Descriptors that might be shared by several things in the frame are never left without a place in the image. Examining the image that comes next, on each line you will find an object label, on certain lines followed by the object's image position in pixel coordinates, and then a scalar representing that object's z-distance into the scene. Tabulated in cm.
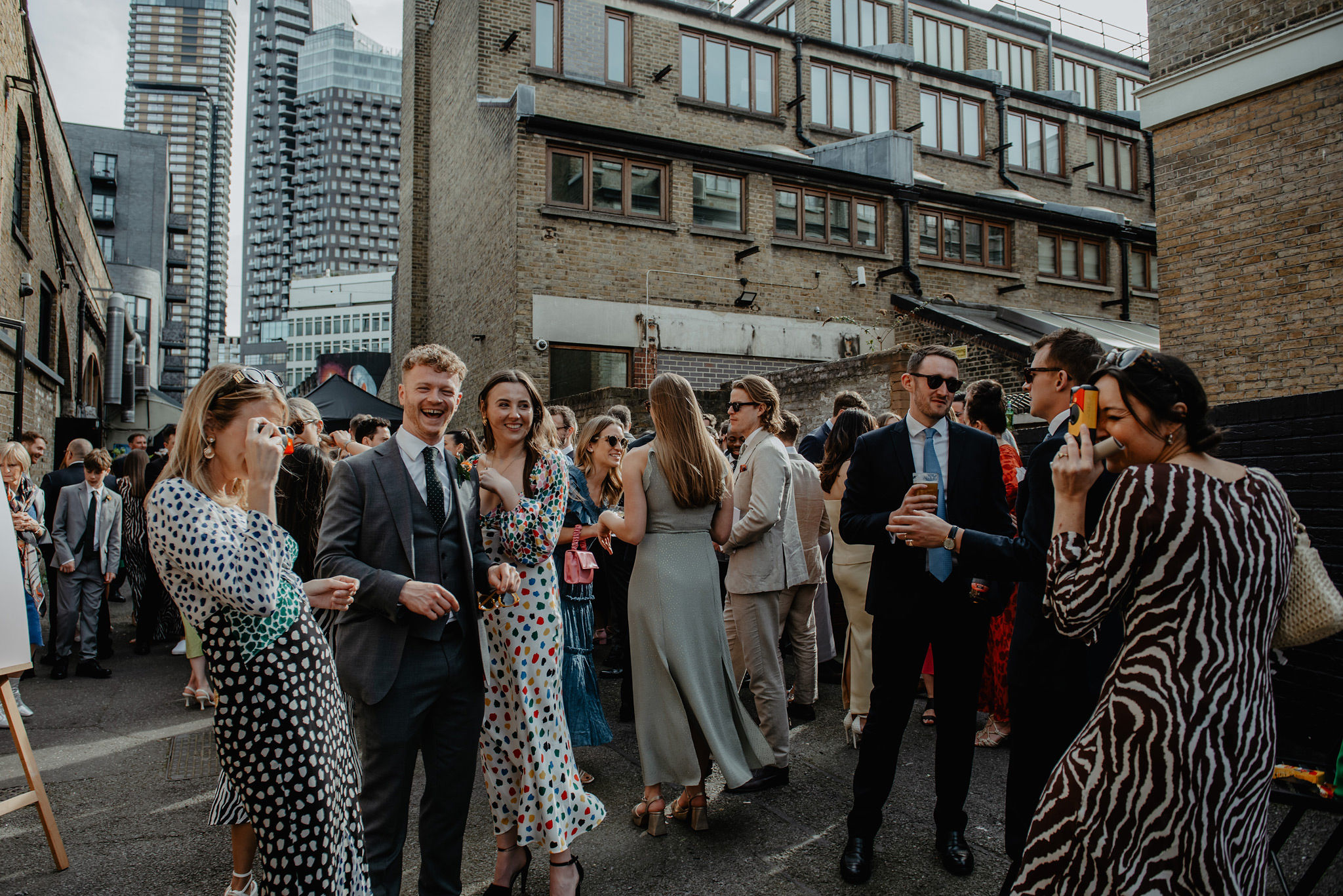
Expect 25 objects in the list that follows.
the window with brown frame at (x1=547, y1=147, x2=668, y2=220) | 1655
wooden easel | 352
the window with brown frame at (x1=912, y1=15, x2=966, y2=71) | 2622
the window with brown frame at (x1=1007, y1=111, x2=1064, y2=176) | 2473
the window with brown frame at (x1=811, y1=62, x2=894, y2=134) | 2180
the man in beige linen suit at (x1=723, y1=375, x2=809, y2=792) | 435
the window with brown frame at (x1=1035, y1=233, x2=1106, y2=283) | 2189
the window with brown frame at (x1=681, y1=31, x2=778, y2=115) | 2006
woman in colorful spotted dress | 321
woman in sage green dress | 378
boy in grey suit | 736
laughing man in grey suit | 271
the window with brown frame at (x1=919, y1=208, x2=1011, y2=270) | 2027
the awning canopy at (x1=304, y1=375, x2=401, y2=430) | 1318
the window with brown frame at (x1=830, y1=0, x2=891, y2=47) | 2472
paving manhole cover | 481
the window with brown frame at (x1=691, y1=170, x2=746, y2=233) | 1777
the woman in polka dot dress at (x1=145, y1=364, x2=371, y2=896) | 214
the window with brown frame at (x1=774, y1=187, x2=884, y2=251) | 1859
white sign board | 371
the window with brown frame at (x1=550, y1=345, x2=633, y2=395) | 1653
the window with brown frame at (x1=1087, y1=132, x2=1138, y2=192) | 2588
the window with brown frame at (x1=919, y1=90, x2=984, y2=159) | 2342
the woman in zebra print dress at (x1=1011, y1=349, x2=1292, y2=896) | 186
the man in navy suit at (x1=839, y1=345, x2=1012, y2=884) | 340
